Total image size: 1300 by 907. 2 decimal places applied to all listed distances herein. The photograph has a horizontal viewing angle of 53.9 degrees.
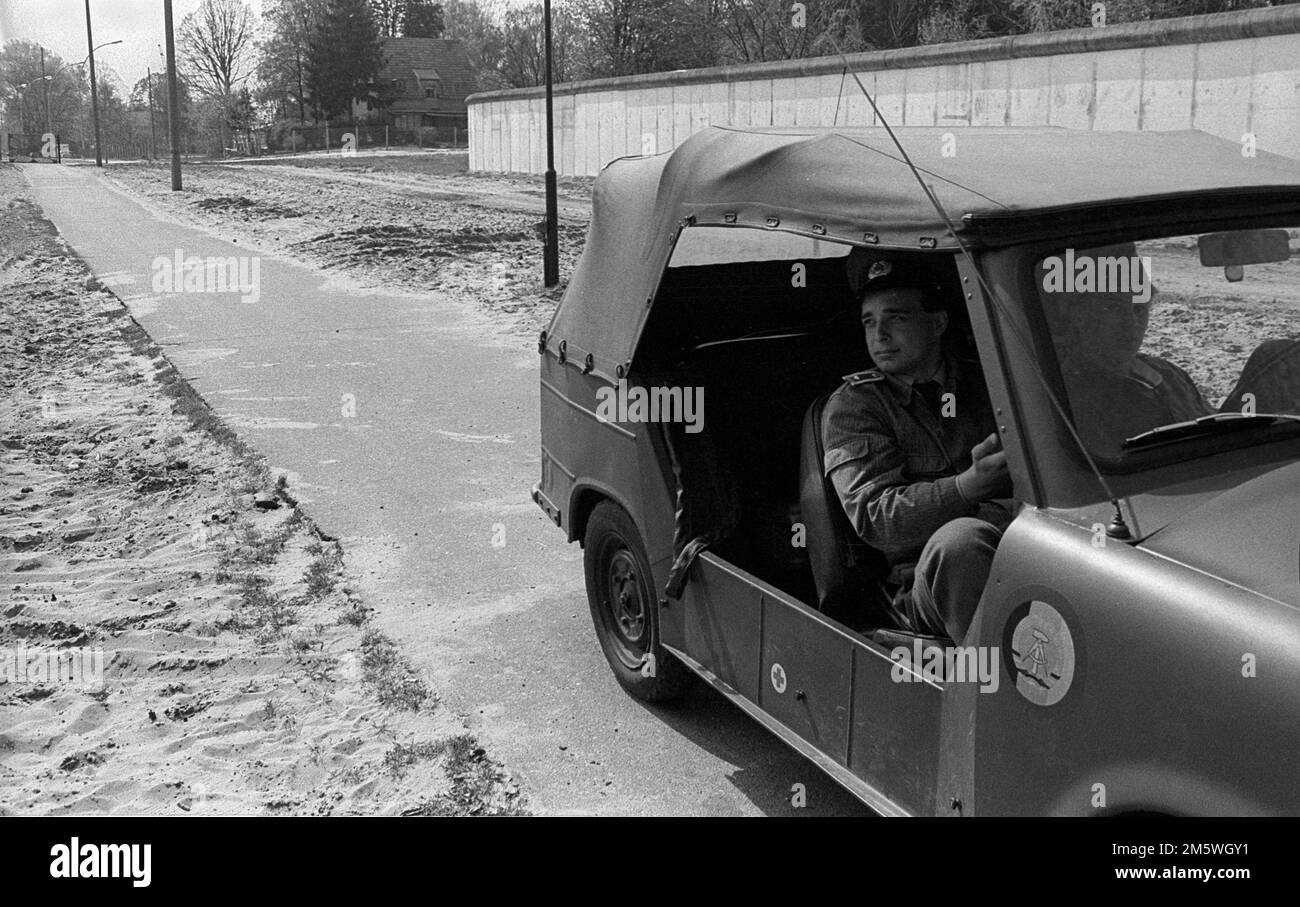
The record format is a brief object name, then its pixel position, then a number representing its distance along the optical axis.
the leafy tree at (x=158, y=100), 106.94
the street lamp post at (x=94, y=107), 67.11
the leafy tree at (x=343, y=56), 82.00
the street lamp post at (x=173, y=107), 40.34
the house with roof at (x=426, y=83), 93.62
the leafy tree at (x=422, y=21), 106.88
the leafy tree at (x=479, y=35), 88.08
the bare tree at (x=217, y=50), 95.01
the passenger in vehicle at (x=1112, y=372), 2.79
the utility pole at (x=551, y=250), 15.55
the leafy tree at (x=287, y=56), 86.19
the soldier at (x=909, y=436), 3.30
